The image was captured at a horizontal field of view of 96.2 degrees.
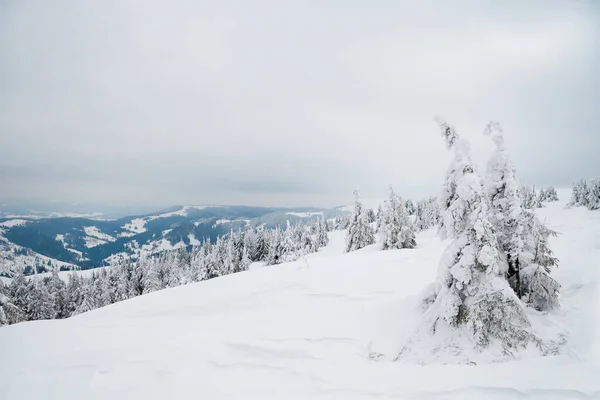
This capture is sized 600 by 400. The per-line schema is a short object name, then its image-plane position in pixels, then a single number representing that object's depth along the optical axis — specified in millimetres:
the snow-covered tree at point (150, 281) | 49062
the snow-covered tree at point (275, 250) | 57794
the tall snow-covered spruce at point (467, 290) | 6246
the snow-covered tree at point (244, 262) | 59594
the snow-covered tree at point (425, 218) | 81000
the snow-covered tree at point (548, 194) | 88850
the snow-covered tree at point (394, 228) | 30594
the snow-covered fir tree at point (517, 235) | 7238
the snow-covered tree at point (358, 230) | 40406
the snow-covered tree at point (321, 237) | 74988
